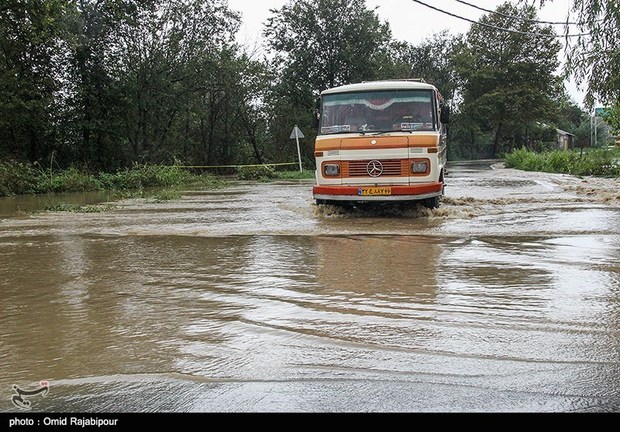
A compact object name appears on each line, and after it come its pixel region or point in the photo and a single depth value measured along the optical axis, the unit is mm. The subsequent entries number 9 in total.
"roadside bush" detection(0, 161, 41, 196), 20669
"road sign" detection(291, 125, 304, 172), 31984
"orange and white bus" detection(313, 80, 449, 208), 11141
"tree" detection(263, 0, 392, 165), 37688
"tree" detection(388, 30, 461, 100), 68188
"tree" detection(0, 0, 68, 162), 25969
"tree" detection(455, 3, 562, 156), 56094
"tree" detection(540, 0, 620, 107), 11602
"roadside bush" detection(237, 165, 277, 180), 30734
